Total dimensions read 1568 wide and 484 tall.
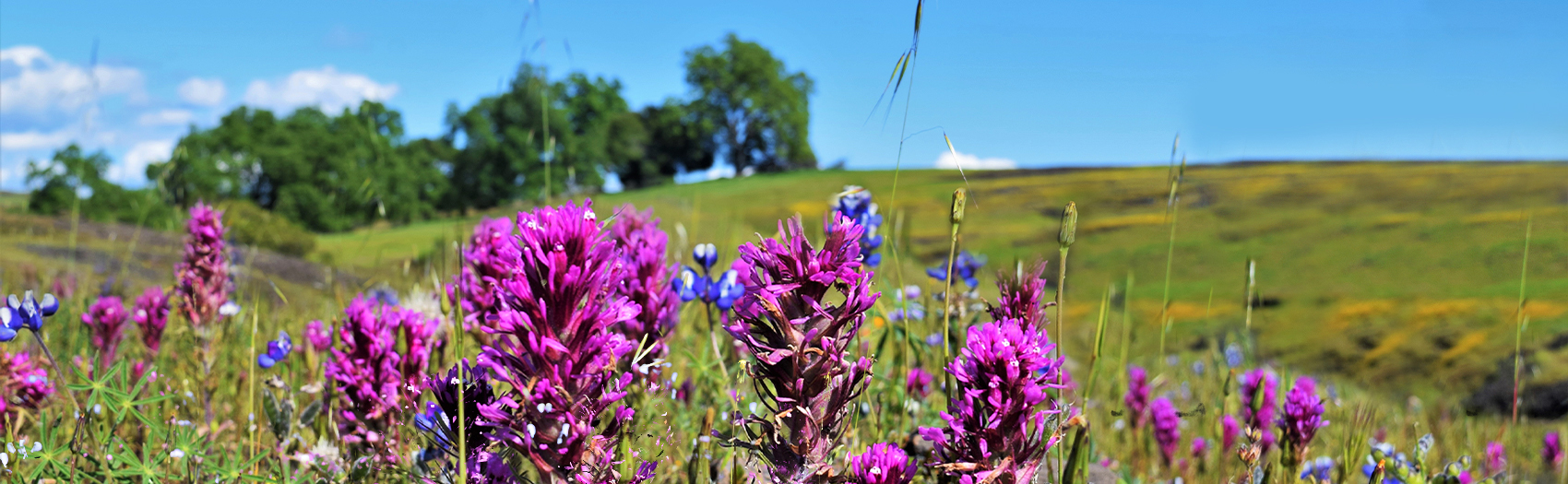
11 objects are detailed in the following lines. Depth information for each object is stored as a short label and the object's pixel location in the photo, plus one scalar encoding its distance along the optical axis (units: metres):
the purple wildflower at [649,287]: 2.57
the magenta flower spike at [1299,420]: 2.70
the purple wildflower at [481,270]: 2.57
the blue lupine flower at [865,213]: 2.84
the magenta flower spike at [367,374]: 2.54
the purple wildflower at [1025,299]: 1.89
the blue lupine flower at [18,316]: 2.50
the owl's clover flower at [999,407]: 1.59
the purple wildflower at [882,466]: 1.59
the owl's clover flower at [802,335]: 1.43
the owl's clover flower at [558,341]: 1.39
